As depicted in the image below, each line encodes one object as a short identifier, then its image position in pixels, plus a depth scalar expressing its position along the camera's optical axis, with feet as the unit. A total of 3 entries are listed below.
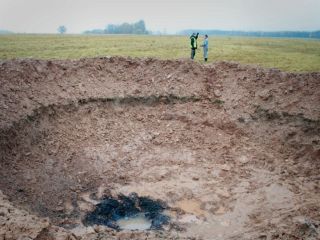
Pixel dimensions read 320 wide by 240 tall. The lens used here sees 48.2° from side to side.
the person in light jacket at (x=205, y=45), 72.23
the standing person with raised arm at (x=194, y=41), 69.08
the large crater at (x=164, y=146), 31.65
